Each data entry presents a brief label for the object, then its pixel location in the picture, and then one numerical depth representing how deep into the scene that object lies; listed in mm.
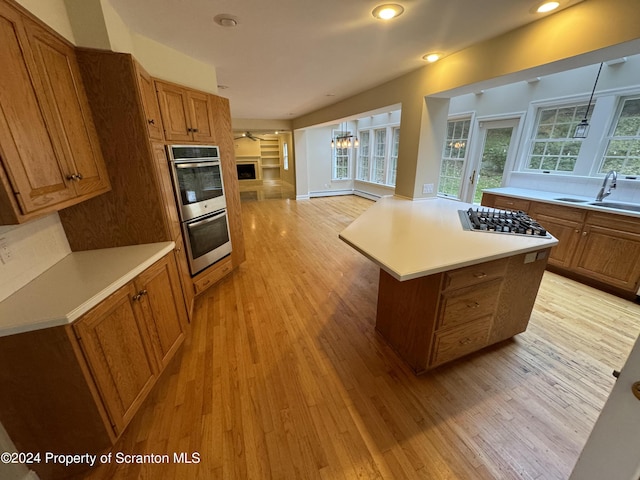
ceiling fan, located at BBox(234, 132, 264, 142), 9617
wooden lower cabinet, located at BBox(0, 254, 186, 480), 1098
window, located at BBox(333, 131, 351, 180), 8555
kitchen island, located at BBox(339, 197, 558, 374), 1520
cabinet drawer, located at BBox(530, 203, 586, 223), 2840
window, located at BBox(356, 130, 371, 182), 7836
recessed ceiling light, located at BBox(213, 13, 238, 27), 1730
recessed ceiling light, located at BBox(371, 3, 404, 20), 1614
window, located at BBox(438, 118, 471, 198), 4773
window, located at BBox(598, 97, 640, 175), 2829
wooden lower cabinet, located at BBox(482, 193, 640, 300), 2512
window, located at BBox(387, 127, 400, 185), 6717
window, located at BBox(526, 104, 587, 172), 3359
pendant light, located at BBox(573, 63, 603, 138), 2871
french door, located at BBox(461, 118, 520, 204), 4055
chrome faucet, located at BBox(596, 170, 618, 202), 2883
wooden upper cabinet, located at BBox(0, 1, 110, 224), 1056
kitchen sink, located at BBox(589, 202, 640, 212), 2723
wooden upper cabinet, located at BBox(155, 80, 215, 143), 2100
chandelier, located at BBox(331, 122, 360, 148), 6879
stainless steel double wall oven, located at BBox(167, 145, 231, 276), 2248
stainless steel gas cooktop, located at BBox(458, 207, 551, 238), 1859
